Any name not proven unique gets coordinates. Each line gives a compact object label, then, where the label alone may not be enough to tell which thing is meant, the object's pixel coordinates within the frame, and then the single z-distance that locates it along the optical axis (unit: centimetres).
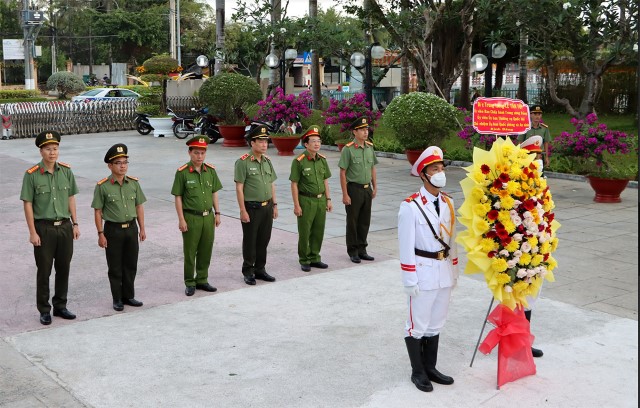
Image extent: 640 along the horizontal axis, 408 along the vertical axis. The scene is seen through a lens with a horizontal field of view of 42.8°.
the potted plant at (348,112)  1988
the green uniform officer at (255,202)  865
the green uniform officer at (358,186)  953
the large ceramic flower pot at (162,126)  2612
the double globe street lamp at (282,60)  2594
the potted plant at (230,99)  2281
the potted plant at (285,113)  2069
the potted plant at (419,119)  1738
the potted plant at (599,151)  1355
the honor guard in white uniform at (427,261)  575
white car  3475
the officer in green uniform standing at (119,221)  766
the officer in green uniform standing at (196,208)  821
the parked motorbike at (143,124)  2677
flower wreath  554
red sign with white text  1350
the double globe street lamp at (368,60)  2153
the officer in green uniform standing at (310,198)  920
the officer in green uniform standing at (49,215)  727
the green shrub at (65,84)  5172
